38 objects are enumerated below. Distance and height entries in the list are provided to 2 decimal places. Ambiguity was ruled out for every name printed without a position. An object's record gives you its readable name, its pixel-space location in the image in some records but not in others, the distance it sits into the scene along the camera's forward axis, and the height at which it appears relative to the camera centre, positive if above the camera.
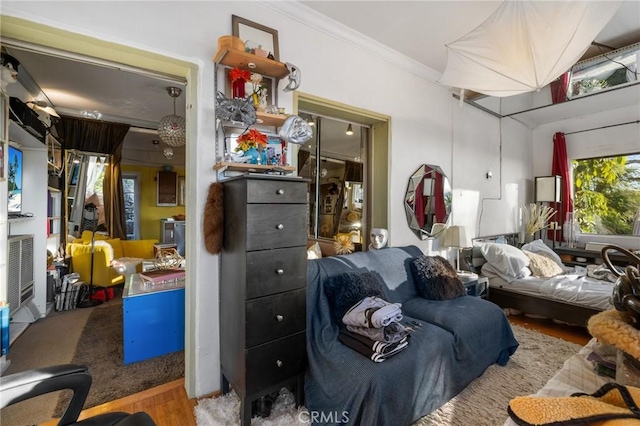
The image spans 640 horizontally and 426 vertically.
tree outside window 4.27 +0.32
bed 2.88 -0.81
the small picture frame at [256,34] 1.99 +1.31
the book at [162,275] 2.47 -0.53
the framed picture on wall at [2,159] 2.28 +0.45
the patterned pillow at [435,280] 2.44 -0.57
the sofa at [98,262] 4.12 -0.68
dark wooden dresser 1.55 -0.39
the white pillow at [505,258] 3.41 -0.52
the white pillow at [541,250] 3.81 -0.49
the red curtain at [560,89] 3.67 +1.69
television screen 2.83 +0.37
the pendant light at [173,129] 3.27 +0.99
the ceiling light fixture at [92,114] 4.26 +1.54
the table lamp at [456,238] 3.17 -0.26
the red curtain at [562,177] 4.80 +0.61
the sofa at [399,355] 1.45 -0.83
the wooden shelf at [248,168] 1.82 +0.32
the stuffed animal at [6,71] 2.19 +1.12
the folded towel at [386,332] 1.59 -0.67
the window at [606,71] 2.92 +1.58
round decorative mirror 3.21 +0.16
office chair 0.94 -0.60
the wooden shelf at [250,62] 1.80 +1.01
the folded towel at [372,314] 1.62 -0.57
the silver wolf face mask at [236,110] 1.81 +0.67
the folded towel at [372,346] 1.55 -0.74
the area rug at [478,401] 1.68 -1.21
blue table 2.34 -0.87
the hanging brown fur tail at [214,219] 1.79 -0.02
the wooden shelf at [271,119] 1.96 +0.68
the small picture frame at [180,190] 7.12 +0.63
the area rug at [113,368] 1.98 -1.21
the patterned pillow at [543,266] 3.44 -0.63
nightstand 3.00 -0.75
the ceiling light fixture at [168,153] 4.89 +1.07
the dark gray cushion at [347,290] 1.87 -0.51
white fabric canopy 1.77 +1.19
